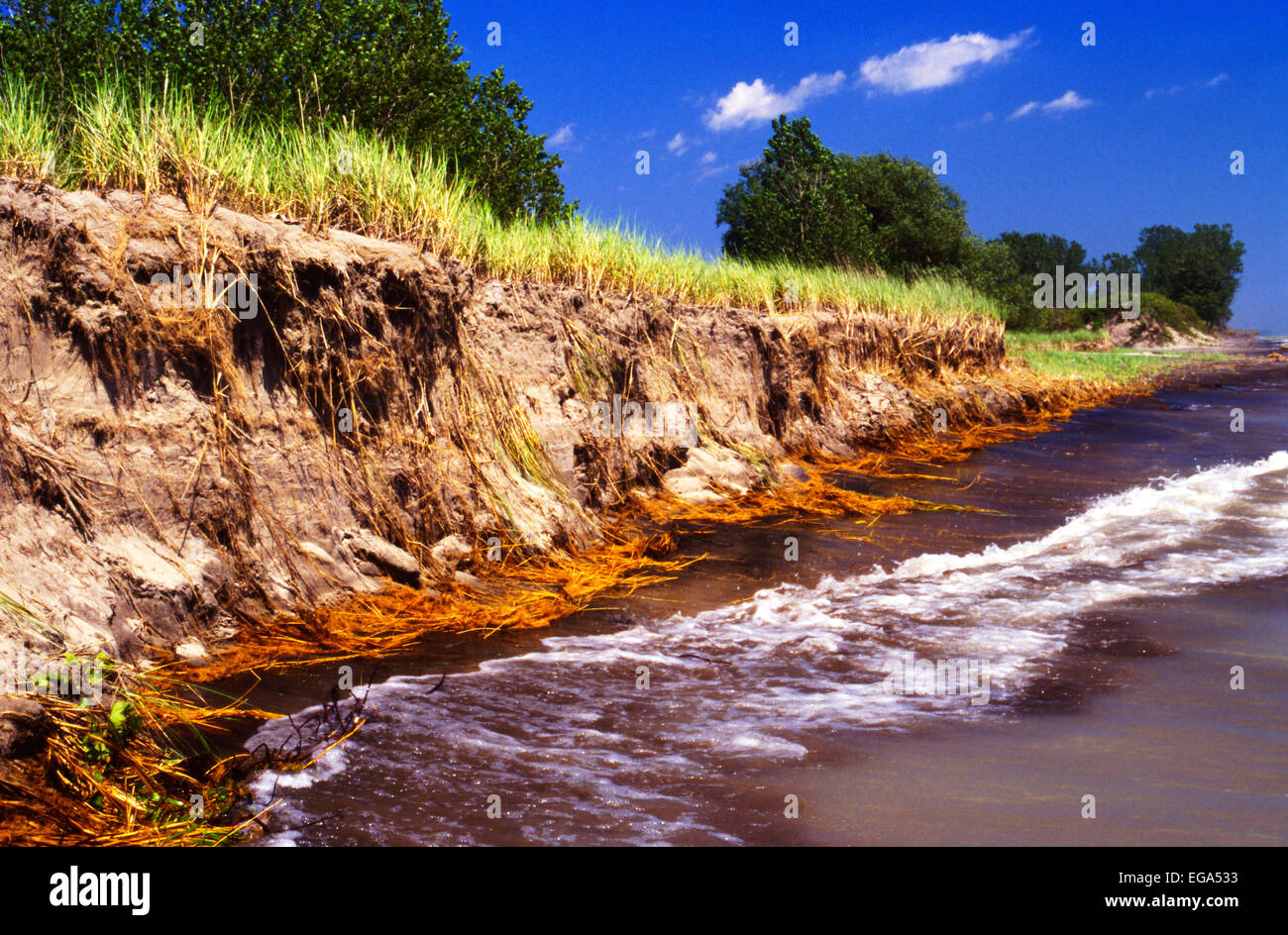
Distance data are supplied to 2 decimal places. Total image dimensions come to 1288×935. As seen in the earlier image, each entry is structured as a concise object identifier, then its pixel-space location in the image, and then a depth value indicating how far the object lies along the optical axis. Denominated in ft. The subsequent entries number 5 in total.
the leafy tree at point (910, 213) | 91.97
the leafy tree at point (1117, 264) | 211.20
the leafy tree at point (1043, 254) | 205.16
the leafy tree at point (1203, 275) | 205.14
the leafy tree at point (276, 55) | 36.94
